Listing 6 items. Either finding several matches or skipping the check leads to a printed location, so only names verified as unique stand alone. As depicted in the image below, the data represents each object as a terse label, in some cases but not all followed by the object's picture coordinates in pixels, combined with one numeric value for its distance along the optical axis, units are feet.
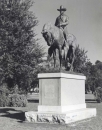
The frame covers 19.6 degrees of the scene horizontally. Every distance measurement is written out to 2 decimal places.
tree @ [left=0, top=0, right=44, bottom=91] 75.46
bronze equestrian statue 42.70
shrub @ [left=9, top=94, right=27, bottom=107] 76.89
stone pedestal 38.45
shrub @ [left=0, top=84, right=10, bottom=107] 76.95
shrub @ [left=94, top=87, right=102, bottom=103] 90.48
